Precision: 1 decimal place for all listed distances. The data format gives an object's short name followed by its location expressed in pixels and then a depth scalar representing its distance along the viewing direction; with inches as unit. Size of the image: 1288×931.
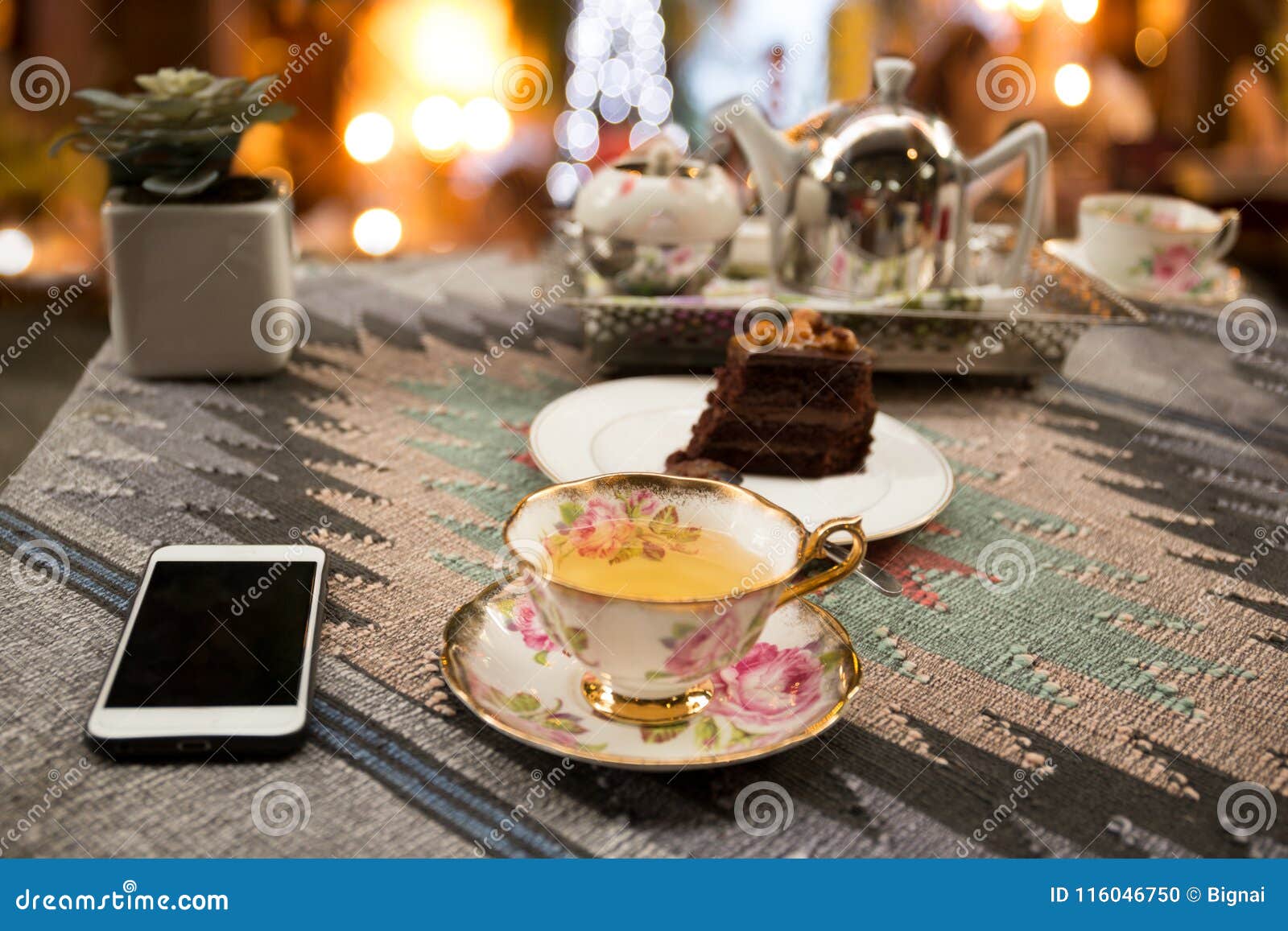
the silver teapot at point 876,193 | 46.4
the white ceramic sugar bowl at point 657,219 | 46.3
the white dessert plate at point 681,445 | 33.3
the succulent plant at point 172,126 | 39.9
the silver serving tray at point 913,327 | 43.3
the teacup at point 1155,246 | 52.2
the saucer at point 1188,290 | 51.7
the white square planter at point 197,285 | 40.7
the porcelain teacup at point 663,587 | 21.2
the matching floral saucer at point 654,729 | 21.5
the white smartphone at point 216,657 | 21.5
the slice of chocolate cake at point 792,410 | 35.9
